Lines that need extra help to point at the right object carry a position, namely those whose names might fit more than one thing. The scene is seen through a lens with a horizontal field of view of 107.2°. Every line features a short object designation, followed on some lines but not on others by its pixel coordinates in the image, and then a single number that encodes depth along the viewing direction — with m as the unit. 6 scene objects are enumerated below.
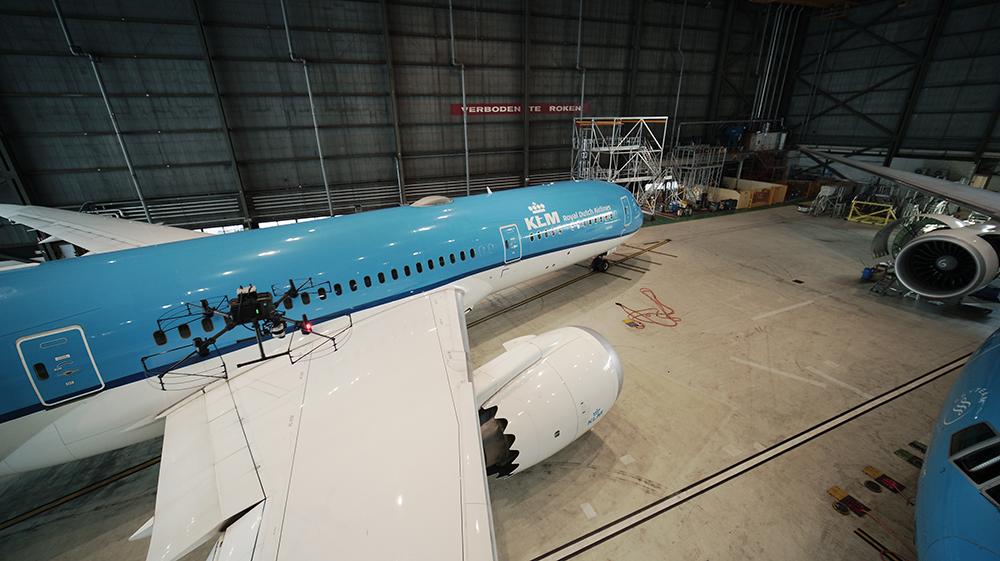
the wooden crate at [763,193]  24.98
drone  4.29
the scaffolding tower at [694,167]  24.23
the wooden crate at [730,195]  24.59
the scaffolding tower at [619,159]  20.47
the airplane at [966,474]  3.16
